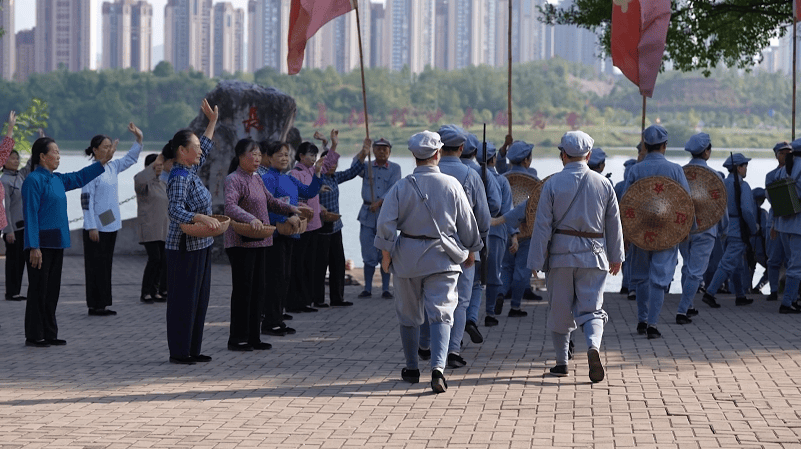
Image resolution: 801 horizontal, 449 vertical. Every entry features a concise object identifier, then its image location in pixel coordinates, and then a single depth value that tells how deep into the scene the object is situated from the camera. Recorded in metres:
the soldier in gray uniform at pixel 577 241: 7.48
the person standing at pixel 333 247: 12.09
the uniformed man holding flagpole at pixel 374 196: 12.81
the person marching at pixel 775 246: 12.09
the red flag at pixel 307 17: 11.21
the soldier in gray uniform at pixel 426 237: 7.18
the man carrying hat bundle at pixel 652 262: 9.48
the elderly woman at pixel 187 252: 7.92
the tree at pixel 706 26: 16.77
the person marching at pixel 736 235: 12.11
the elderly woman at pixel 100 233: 11.09
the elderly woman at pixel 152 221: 12.19
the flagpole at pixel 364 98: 10.13
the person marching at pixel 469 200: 7.82
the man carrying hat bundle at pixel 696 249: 10.66
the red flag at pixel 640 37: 12.13
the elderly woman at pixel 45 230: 8.83
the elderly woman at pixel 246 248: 8.59
